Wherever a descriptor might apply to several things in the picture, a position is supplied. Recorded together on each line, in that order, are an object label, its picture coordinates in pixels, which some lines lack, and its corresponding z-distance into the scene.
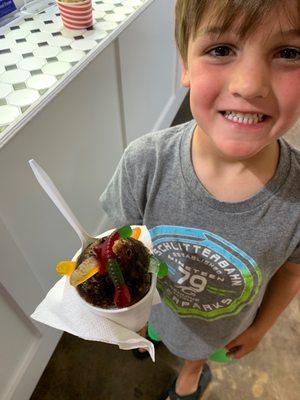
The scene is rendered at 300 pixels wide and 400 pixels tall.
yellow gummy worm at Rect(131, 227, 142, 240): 0.44
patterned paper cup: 0.82
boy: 0.35
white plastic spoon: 0.36
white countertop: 0.65
